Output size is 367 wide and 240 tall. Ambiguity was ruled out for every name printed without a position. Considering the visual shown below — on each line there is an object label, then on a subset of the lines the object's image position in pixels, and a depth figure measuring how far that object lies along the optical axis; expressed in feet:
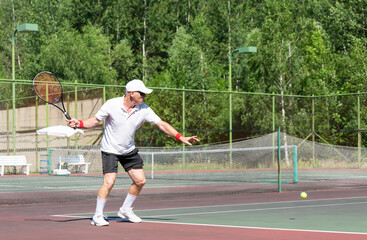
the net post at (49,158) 74.66
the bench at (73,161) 77.41
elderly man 26.22
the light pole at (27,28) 73.36
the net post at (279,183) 52.05
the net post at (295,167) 62.78
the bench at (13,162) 77.97
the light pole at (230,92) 92.26
